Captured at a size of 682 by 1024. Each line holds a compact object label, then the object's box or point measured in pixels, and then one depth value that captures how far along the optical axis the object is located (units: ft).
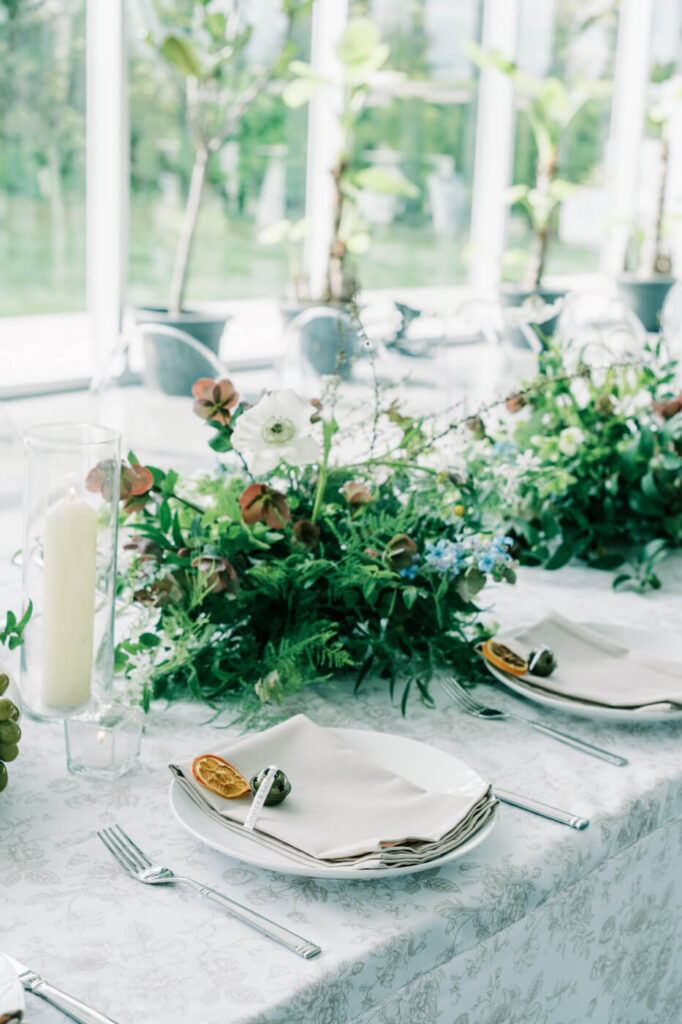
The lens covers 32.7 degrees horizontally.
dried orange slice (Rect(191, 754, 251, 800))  3.15
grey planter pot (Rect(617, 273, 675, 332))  22.08
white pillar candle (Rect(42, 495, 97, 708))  3.29
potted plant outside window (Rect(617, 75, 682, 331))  22.02
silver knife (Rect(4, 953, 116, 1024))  2.35
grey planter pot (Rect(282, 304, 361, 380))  7.93
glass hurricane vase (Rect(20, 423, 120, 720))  3.25
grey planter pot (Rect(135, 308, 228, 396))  6.79
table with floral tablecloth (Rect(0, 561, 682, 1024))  2.55
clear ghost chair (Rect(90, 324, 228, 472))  6.30
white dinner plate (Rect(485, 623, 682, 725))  3.84
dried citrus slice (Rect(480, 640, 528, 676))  4.08
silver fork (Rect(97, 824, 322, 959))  2.63
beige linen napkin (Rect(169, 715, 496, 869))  2.91
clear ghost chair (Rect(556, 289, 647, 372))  7.09
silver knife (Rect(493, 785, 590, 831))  3.25
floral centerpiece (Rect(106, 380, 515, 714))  3.86
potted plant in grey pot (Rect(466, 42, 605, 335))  20.27
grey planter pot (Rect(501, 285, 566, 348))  20.42
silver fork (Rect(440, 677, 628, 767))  3.69
